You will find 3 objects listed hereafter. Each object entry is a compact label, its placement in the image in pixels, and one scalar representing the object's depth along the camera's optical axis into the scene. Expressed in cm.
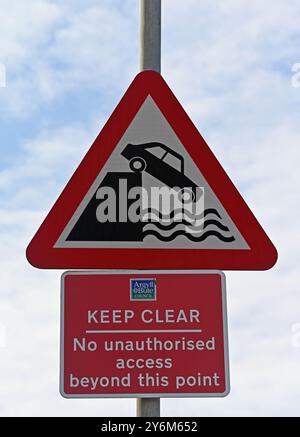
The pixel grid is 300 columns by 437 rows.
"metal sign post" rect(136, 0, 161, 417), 284
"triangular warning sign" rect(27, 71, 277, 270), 263
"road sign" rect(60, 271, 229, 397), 250
